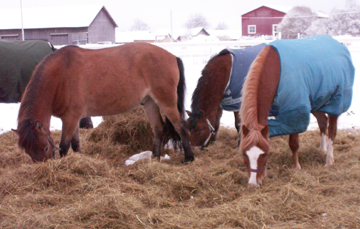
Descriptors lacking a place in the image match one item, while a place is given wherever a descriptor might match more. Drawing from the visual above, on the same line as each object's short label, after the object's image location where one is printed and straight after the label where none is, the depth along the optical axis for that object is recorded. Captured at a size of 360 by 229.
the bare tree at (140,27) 84.43
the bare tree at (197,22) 71.69
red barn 38.09
